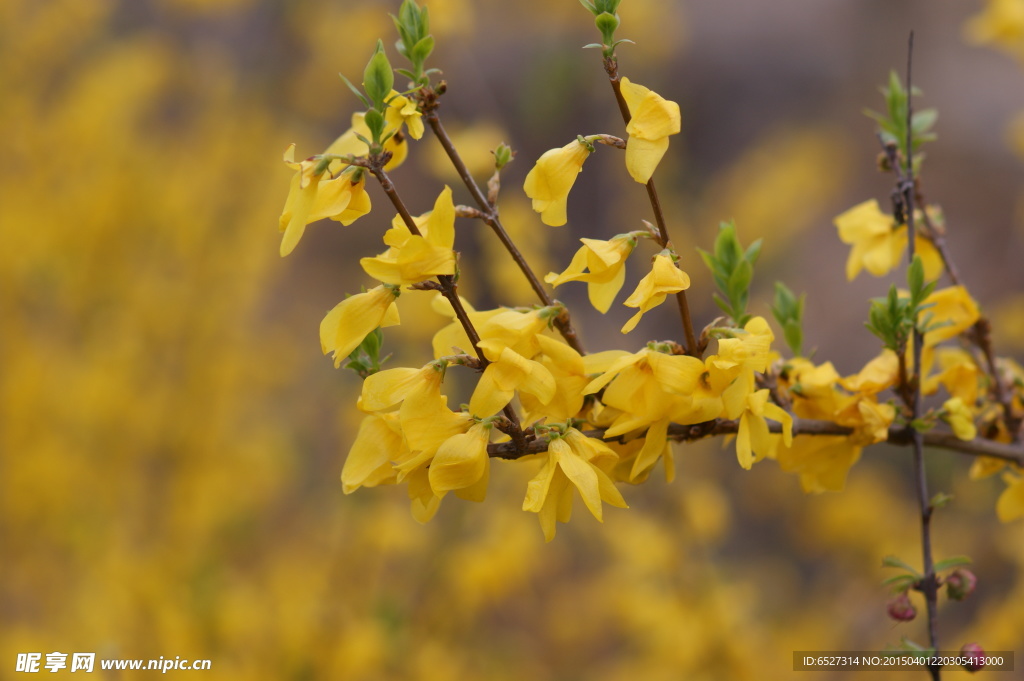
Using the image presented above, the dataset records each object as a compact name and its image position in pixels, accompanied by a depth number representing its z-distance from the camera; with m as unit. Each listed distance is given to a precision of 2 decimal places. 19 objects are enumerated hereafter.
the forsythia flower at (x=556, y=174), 0.81
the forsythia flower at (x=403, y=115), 0.81
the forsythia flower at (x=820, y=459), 0.86
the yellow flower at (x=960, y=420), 0.85
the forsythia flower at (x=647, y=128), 0.80
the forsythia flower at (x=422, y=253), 0.80
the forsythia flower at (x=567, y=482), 0.79
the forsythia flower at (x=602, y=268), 0.81
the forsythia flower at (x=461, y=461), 0.80
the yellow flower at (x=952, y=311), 0.87
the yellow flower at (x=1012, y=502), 0.88
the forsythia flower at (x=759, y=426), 0.81
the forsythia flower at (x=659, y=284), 0.80
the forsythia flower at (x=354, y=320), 0.81
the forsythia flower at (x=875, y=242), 0.89
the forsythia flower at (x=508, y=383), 0.80
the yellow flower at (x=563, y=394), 0.81
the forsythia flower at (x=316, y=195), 0.80
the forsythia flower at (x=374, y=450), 0.82
